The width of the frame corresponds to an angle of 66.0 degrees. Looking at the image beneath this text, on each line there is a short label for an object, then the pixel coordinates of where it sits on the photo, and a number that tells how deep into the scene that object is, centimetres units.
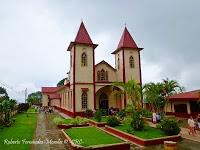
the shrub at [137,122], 1094
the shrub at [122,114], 1488
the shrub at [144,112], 1123
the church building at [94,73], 1880
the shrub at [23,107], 2768
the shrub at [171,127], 964
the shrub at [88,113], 1796
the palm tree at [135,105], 1099
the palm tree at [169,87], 1871
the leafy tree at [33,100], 4959
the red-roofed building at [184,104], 1695
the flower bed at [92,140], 764
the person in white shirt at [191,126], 1057
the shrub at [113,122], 1264
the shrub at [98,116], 1463
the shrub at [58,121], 1385
